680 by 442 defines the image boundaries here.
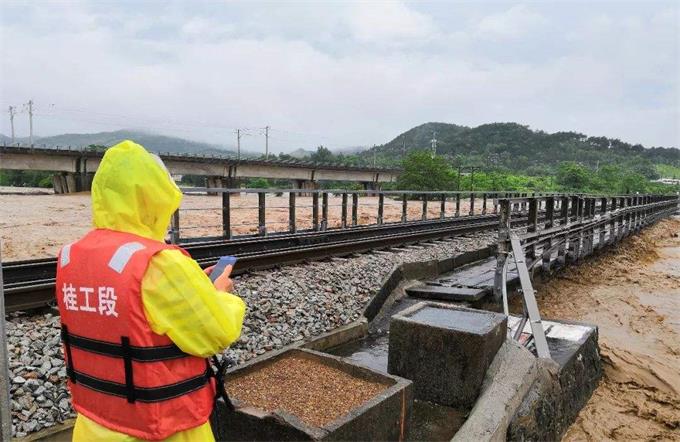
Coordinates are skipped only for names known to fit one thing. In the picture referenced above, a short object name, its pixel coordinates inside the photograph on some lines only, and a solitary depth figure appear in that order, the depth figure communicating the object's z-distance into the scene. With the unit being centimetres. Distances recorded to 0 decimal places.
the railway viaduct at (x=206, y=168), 3111
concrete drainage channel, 326
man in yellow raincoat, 172
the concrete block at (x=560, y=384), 429
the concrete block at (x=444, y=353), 433
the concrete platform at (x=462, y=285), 690
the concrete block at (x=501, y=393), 367
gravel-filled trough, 309
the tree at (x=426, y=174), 4056
